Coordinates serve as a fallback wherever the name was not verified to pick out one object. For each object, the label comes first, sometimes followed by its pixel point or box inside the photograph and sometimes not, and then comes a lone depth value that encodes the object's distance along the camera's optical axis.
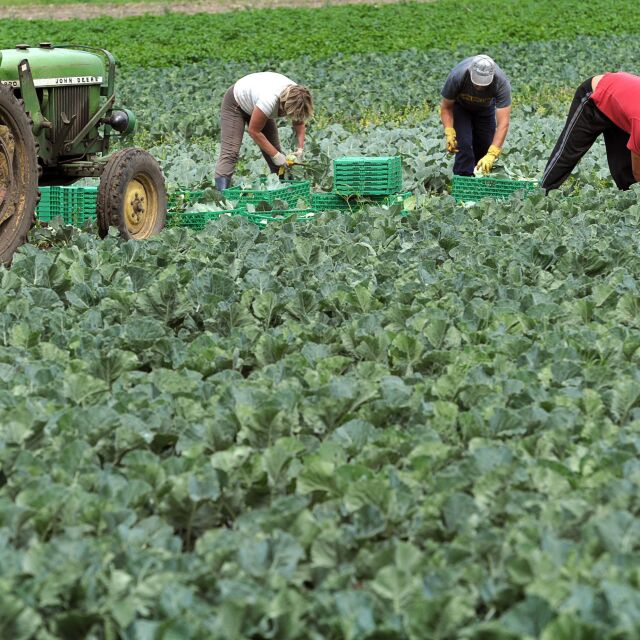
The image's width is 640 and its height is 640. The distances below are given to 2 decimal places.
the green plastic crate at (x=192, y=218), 18.73
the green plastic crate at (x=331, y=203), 20.36
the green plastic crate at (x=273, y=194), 19.12
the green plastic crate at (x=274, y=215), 17.87
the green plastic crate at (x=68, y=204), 17.19
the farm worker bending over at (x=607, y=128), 16.75
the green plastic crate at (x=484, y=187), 19.78
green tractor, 14.73
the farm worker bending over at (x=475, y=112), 19.92
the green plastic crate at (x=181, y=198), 19.42
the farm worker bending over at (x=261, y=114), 19.12
